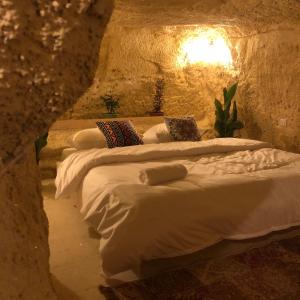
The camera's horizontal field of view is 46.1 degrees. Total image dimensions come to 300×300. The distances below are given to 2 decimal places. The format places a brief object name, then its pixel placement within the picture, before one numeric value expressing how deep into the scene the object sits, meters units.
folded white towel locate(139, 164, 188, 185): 2.52
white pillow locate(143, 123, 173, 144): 4.31
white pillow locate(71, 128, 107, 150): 3.87
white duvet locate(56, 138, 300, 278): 2.19
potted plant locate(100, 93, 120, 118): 4.86
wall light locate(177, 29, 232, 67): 5.23
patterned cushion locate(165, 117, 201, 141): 4.28
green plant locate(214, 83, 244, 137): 4.93
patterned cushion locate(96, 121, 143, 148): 3.90
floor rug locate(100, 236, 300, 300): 2.13
